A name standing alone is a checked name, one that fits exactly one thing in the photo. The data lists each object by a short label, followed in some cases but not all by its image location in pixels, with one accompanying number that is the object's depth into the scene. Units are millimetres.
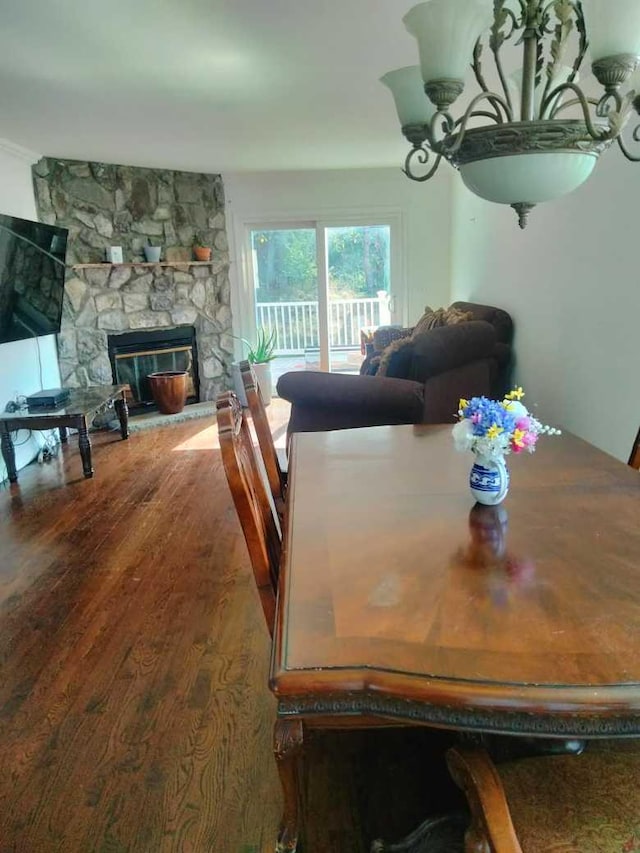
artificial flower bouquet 1383
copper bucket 5695
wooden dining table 826
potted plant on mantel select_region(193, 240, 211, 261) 6000
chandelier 1274
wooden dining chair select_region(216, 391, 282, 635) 1200
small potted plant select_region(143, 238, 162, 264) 5656
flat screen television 4020
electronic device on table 4234
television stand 3998
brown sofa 3404
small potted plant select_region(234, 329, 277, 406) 6336
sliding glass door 6422
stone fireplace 5297
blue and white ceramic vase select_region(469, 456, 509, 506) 1393
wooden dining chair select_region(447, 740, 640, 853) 837
